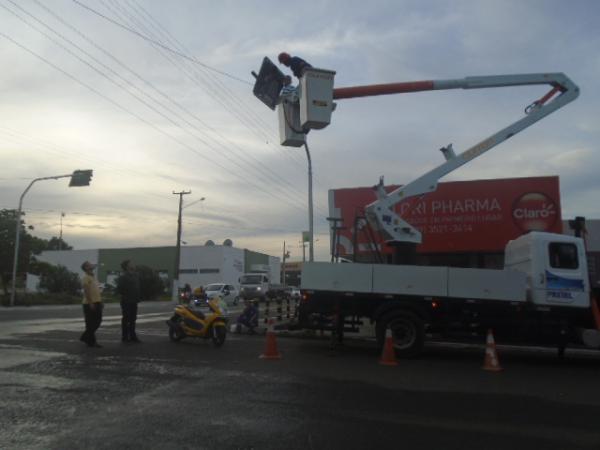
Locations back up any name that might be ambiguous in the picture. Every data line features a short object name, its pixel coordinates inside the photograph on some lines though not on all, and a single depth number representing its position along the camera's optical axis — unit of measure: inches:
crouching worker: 606.5
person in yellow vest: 447.5
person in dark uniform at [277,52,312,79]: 461.7
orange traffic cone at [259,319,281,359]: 411.8
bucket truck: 432.5
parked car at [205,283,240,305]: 1443.4
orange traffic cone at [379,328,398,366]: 402.9
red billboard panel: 888.9
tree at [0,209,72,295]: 1476.4
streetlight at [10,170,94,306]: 1051.9
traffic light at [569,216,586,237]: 485.4
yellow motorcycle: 481.7
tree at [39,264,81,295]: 1747.0
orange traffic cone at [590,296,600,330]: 427.8
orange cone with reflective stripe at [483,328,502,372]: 393.1
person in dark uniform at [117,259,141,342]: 485.7
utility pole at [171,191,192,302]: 1721.2
